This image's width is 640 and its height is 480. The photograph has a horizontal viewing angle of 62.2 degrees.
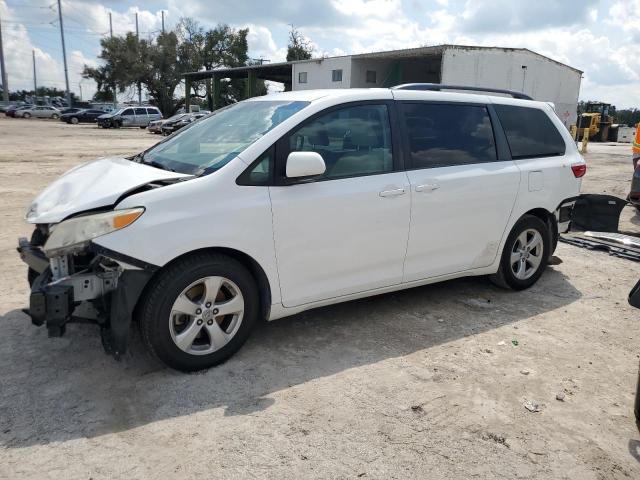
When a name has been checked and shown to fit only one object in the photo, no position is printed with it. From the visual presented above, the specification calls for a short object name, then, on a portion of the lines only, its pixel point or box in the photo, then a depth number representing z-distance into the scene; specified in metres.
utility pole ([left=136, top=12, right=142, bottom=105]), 57.67
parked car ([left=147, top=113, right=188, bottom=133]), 33.81
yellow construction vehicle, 35.41
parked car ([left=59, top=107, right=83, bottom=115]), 46.97
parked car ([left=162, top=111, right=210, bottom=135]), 32.56
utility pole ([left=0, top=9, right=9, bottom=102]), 52.53
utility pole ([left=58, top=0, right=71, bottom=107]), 56.50
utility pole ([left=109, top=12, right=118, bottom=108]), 58.54
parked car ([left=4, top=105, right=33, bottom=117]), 50.72
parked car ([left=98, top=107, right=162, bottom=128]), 39.38
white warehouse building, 26.23
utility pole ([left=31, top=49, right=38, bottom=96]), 91.51
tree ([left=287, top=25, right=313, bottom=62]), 60.22
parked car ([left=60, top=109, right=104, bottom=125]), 45.44
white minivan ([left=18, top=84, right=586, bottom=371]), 3.19
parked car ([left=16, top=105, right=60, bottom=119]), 50.59
